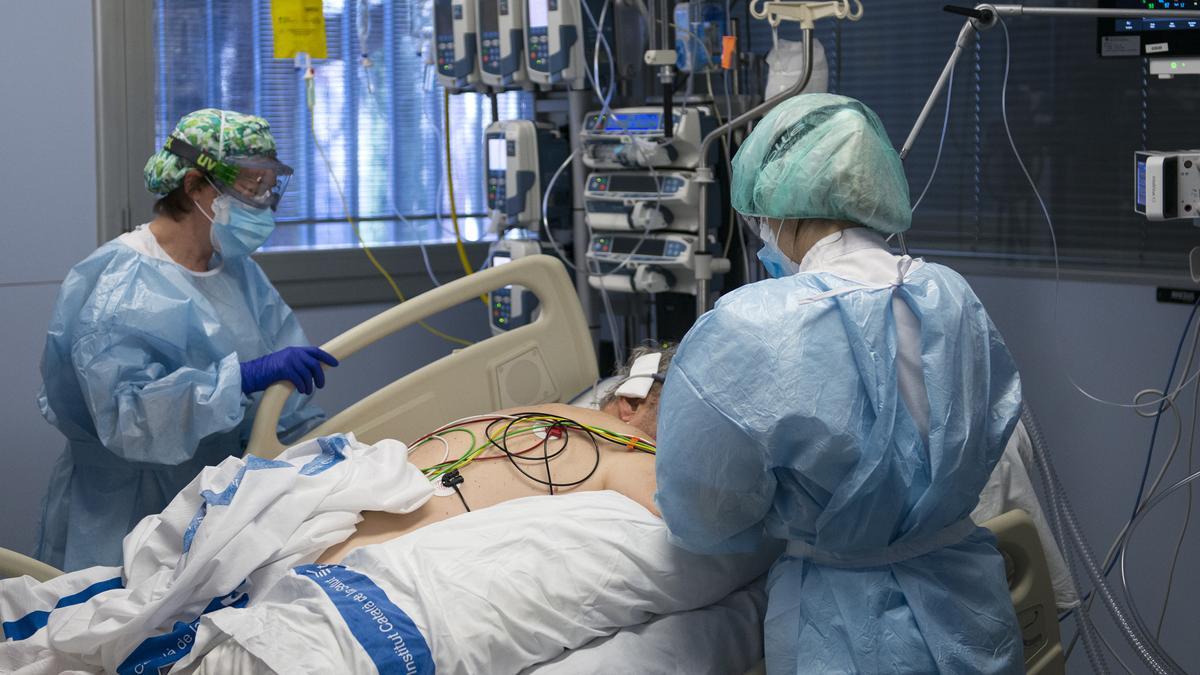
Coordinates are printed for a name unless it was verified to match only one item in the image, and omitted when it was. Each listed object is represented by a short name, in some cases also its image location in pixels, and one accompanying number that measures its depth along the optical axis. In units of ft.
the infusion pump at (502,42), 11.44
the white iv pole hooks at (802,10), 8.28
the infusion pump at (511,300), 11.59
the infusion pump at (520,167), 11.73
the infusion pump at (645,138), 10.34
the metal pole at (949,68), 7.77
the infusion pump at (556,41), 10.91
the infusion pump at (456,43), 11.87
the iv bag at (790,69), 9.86
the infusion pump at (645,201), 10.41
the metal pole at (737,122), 8.60
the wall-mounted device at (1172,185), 7.57
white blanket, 5.94
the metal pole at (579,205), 11.62
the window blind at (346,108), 12.78
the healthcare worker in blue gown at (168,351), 7.89
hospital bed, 8.36
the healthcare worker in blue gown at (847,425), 5.15
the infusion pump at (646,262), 10.46
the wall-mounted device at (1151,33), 8.07
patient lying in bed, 6.89
